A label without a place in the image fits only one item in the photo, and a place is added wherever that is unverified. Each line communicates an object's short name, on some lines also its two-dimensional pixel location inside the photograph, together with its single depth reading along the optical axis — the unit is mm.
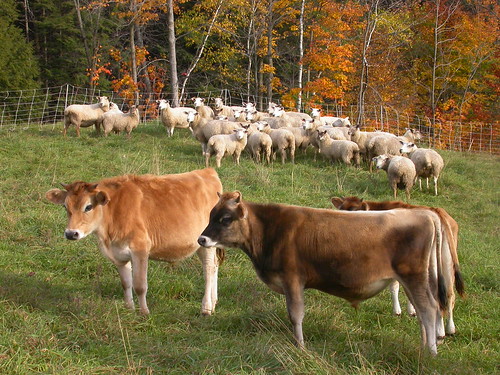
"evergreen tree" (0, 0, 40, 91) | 31812
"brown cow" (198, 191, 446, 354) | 6051
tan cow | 6965
